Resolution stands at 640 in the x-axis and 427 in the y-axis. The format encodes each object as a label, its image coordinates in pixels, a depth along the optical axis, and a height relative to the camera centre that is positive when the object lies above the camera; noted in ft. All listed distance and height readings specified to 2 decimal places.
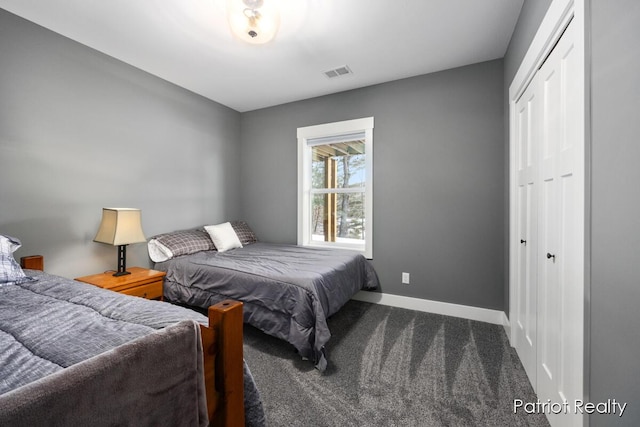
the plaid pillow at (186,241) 9.61 -1.03
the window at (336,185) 10.79 +1.29
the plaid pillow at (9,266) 5.31 -1.09
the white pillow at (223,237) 10.86 -0.93
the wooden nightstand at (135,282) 7.26 -1.89
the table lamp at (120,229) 7.57 -0.47
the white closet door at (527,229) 5.69 -0.28
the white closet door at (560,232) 3.56 -0.25
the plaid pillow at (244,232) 12.19 -0.84
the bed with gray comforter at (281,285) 6.39 -1.97
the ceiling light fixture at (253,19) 5.72 +4.23
